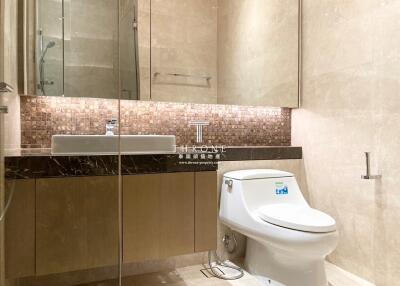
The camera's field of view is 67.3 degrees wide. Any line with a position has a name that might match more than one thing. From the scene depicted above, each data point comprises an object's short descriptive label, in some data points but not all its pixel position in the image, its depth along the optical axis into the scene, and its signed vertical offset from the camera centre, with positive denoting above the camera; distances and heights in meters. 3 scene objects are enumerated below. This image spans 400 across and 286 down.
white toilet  1.49 -0.47
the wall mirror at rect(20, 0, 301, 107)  1.71 +0.57
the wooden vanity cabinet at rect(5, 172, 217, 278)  1.29 -0.40
